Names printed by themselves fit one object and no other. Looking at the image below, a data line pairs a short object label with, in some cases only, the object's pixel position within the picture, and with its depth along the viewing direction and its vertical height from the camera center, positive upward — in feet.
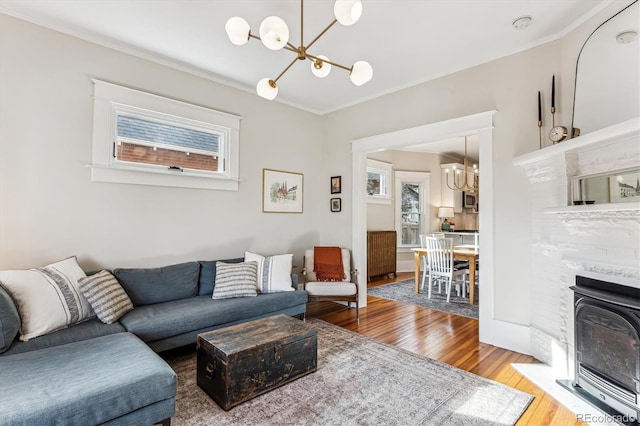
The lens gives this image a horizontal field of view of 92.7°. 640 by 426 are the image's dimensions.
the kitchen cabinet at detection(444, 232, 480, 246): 23.80 -1.33
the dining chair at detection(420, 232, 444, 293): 16.80 -2.30
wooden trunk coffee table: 6.55 -3.18
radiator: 19.83 -2.14
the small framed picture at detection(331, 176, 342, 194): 15.14 +1.85
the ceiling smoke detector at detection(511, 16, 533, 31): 8.27 +5.50
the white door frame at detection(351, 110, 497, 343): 10.25 +2.86
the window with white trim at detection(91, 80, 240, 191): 9.70 +2.87
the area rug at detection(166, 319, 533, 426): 6.26 -4.05
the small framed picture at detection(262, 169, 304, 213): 13.89 +1.42
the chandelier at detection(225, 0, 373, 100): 5.27 +3.58
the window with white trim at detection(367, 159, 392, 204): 21.68 +2.90
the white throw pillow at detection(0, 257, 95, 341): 6.94 -1.87
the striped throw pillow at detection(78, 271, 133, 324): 7.88 -2.01
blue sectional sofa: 4.70 -2.68
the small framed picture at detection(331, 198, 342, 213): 15.08 +0.82
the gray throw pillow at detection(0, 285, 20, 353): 6.14 -2.09
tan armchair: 12.41 -2.84
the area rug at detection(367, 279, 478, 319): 14.01 -4.00
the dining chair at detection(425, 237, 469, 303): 15.30 -2.02
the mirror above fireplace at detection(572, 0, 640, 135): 6.88 +3.61
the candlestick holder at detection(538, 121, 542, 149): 9.28 +2.78
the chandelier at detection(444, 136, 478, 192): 24.69 +3.75
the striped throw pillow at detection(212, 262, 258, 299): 10.36 -2.08
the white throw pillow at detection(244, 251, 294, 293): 11.26 -1.93
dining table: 14.71 -1.75
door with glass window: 23.31 +1.12
